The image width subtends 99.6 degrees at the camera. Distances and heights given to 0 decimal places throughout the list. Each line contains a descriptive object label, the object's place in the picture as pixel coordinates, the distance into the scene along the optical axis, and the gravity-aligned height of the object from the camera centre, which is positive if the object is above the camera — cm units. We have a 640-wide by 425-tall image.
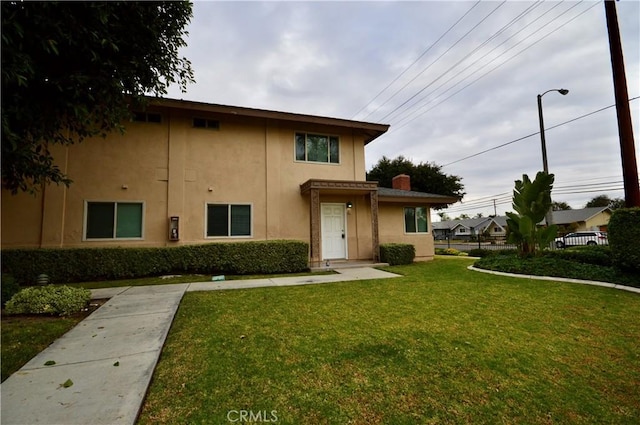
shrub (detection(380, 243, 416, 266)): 1107 -88
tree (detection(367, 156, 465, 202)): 3161 +611
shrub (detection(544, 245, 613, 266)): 884 -92
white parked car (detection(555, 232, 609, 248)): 2321 -100
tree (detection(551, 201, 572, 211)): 6291 +525
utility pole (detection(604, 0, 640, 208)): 742 +319
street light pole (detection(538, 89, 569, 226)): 1289 +438
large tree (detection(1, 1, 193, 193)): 391 +311
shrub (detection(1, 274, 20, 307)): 496 -88
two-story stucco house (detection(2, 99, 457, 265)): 892 +179
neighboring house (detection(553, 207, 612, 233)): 3975 +120
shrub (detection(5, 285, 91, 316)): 470 -109
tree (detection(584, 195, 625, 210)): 5308 +554
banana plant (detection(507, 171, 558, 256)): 928 +49
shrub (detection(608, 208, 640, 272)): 664 -28
